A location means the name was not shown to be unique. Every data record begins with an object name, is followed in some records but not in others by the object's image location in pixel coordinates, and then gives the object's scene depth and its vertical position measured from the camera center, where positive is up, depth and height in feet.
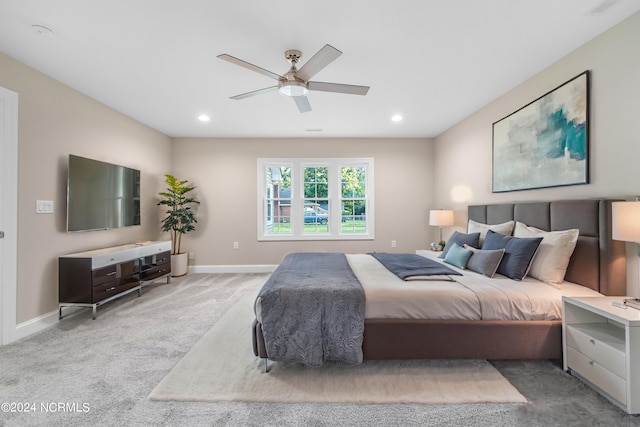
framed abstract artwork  7.56 +2.39
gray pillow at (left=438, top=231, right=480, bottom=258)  10.27 -1.03
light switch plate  9.06 +0.28
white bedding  6.59 -2.17
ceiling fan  7.02 +3.77
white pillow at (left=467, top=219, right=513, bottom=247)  9.50 -0.53
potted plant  15.19 -0.23
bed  6.53 -2.94
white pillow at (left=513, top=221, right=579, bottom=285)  7.33 -1.18
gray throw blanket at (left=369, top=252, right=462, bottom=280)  7.73 -1.69
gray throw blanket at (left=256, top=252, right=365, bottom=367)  6.35 -2.61
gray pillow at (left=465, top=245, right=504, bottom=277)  8.05 -1.46
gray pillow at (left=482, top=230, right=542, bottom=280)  7.65 -1.21
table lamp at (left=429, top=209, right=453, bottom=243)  13.93 -0.21
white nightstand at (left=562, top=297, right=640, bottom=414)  5.00 -2.74
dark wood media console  9.60 -2.32
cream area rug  5.73 -3.89
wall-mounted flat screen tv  10.03 +0.79
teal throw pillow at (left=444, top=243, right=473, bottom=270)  9.04 -1.46
